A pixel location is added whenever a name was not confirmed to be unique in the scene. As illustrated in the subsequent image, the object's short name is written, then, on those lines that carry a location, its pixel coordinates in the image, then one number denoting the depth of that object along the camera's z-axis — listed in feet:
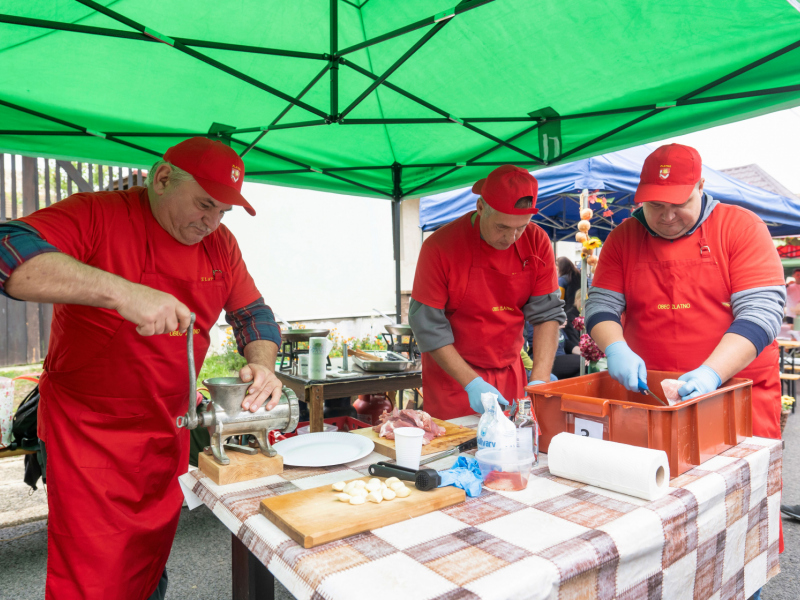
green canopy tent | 7.11
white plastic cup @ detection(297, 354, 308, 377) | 14.14
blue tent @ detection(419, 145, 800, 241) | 16.43
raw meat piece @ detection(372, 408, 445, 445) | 6.23
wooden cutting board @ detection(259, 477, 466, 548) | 3.74
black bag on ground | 10.50
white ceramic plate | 5.56
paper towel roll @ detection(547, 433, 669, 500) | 4.45
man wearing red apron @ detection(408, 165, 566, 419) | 8.55
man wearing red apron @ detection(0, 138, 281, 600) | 5.98
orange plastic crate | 5.03
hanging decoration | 16.75
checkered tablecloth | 3.29
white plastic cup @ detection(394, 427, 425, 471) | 5.15
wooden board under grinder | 4.97
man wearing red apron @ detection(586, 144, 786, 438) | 6.27
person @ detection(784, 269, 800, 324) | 24.71
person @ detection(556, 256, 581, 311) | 21.02
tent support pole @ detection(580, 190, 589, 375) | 17.34
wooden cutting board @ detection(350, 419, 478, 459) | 5.91
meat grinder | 5.13
